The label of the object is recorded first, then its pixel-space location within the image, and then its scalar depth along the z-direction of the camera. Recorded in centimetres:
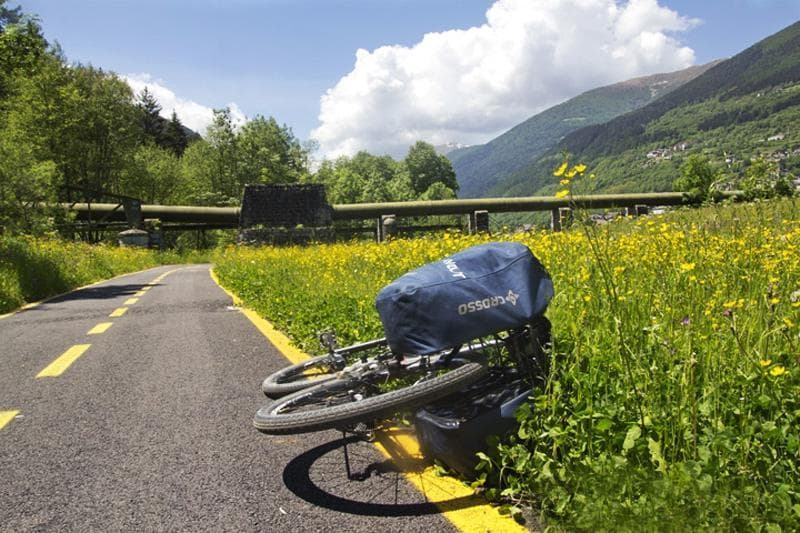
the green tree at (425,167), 11169
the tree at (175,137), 7819
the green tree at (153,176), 5394
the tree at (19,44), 1551
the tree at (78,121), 3975
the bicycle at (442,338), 269
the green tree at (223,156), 6844
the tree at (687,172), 5604
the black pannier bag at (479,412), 265
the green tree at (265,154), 6912
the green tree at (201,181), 6462
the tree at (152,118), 7669
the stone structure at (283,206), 3091
